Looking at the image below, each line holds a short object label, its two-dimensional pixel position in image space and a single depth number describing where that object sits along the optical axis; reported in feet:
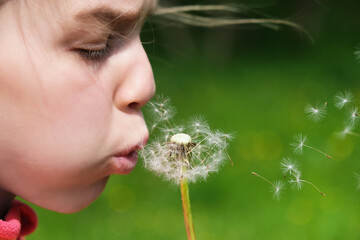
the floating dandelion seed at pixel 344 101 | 2.29
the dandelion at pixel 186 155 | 2.18
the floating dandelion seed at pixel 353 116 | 2.20
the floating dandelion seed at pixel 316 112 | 2.28
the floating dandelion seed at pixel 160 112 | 2.38
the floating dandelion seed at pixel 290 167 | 2.29
